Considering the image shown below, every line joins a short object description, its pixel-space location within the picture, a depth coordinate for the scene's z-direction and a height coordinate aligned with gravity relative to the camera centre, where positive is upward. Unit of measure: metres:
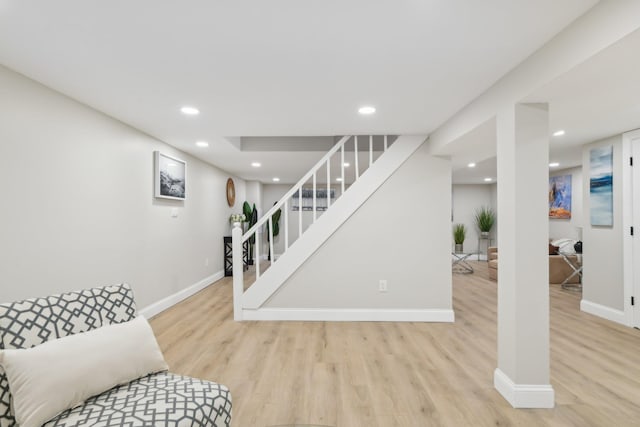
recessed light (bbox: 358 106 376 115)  2.79 +0.96
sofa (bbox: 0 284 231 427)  1.22 -0.81
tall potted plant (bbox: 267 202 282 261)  8.05 -0.26
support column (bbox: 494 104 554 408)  2.00 -0.28
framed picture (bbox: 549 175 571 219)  6.57 +0.37
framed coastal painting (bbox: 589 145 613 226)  3.75 +0.35
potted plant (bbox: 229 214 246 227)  6.35 -0.08
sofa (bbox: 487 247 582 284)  5.64 -1.03
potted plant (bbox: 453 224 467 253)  8.31 -0.61
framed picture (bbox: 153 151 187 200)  3.79 +0.50
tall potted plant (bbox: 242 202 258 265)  7.44 -0.07
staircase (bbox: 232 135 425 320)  3.68 -0.16
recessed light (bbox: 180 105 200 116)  2.77 +0.95
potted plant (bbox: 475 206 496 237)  8.37 -0.20
